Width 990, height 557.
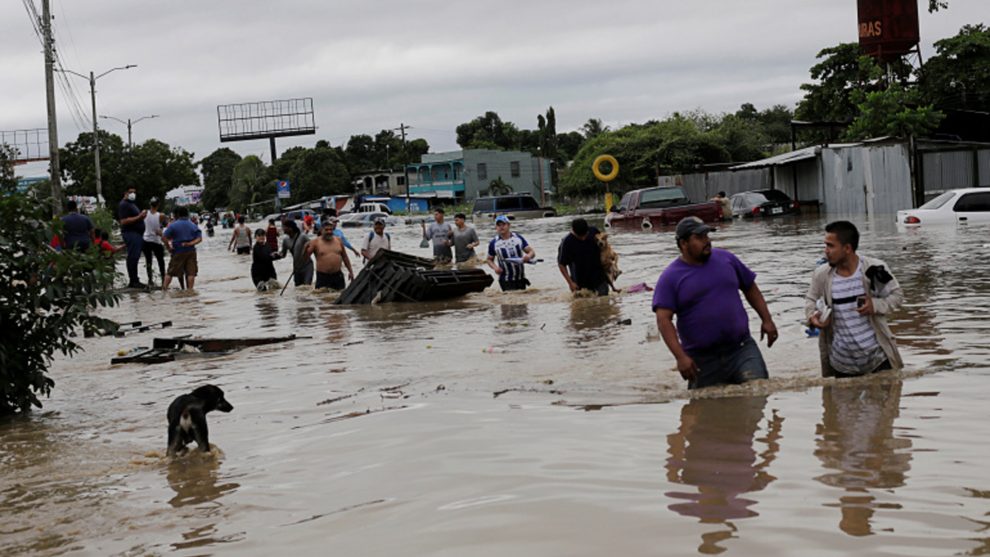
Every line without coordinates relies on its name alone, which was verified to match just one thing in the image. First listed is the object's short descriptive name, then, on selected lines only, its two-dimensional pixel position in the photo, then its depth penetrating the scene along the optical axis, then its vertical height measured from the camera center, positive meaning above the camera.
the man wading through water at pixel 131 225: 23.44 +0.36
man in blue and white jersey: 17.34 -0.60
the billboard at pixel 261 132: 119.50 +10.46
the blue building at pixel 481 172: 95.88 +3.77
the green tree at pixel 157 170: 78.00 +4.97
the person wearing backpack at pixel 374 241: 21.67 -0.30
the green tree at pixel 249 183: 114.06 +5.12
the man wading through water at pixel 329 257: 19.75 -0.50
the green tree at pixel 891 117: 39.03 +2.48
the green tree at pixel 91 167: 76.75 +5.24
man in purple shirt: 7.78 -0.73
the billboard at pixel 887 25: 51.34 +7.33
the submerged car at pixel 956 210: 26.09 -0.55
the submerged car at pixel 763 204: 40.44 -0.19
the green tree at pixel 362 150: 122.75 +8.18
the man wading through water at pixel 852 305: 7.73 -0.76
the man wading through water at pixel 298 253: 20.91 -0.40
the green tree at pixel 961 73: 50.84 +4.98
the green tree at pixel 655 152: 64.19 +3.02
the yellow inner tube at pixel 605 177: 48.83 +1.75
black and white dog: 7.38 -1.18
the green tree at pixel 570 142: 128.62 +7.76
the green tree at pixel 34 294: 9.62 -0.38
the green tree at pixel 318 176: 108.50 +5.07
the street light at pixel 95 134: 51.25 +5.17
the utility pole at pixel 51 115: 30.28 +3.49
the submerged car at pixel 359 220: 56.03 +0.35
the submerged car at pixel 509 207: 53.34 +0.44
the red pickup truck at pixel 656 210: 36.31 -0.14
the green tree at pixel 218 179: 141.12 +7.14
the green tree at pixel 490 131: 119.38 +8.91
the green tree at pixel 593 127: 116.48 +8.44
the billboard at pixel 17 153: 55.22 +4.72
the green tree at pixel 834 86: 57.44 +5.45
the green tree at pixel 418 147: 122.06 +8.01
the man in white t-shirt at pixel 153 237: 24.42 +0.08
